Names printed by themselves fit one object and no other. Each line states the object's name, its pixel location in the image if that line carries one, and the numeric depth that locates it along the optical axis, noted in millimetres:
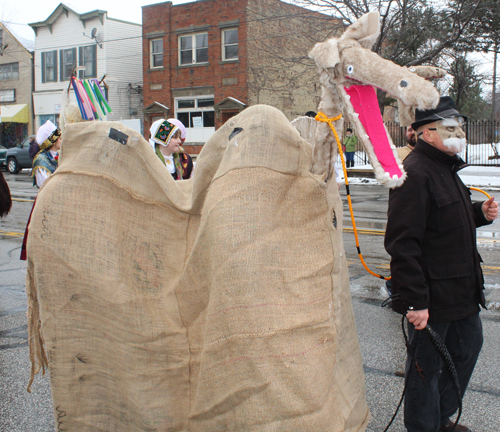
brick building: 26578
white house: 31125
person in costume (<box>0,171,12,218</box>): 4805
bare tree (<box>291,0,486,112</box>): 19531
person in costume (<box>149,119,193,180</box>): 5422
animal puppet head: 1967
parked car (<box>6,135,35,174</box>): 25125
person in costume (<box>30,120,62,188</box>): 5277
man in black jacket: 2588
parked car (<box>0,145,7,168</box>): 26250
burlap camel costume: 1983
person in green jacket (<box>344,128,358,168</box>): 19816
